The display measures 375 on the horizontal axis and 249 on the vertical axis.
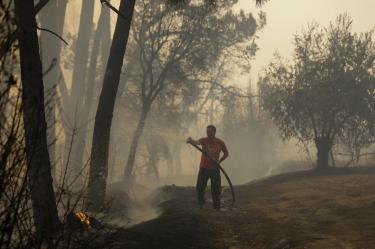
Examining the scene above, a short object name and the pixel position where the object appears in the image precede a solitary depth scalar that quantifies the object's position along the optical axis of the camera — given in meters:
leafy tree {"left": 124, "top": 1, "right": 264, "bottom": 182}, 26.88
